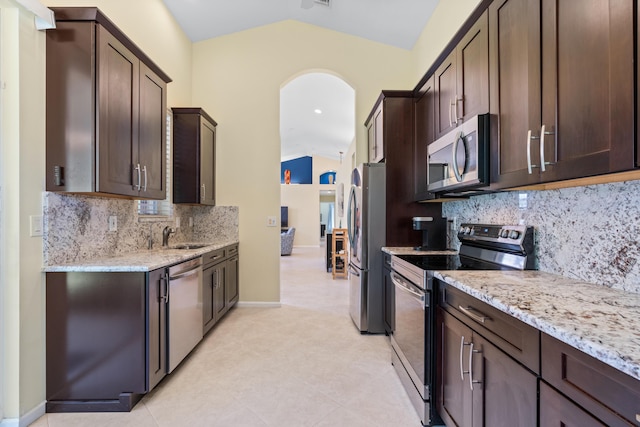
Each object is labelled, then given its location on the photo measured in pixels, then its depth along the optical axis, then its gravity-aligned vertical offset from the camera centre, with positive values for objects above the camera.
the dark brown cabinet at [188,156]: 3.53 +0.64
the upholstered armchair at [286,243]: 9.62 -0.86
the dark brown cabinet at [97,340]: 1.92 -0.75
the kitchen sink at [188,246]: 3.37 -0.34
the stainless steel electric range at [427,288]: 1.77 -0.45
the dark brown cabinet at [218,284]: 2.97 -0.72
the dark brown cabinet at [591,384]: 0.68 -0.41
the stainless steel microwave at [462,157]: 1.78 +0.35
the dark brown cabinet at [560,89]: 0.97 +0.46
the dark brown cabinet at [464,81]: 1.81 +0.85
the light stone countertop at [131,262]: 1.92 -0.31
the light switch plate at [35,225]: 1.83 -0.06
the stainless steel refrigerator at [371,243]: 3.12 -0.28
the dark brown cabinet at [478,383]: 1.03 -0.64
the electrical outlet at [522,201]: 1.91 +0.08
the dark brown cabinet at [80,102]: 1.88 +0.66
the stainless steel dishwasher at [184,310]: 2.26 -0.73
